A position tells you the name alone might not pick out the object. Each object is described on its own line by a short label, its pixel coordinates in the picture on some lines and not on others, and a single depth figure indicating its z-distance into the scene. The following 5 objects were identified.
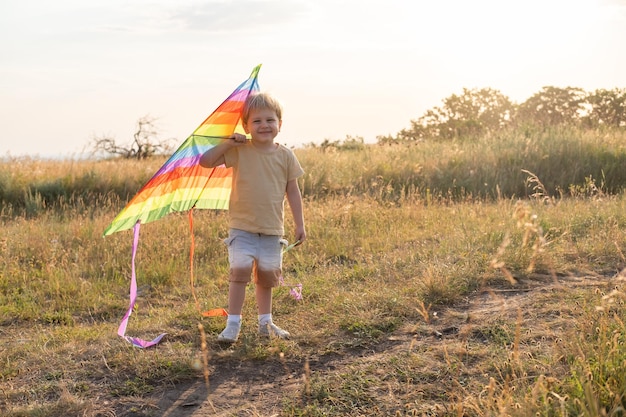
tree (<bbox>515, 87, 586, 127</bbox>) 26.30
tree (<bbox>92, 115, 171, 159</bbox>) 16.66
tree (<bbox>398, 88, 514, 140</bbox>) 26.11
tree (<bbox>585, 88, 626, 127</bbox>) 24.94
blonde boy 4.88
